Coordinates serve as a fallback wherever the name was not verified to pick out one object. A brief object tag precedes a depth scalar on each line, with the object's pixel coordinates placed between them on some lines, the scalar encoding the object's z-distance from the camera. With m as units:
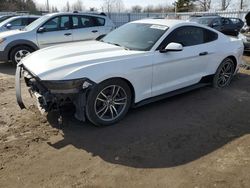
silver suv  6.02
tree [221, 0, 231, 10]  33.94
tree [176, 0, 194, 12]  37.24
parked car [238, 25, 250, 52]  6.79
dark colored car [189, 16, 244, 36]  11.49
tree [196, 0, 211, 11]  38.79
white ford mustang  2.79
